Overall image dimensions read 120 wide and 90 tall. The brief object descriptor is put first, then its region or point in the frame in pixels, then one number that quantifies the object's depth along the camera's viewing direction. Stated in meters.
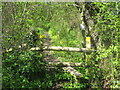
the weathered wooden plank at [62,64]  3.73
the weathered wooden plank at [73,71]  3.52
